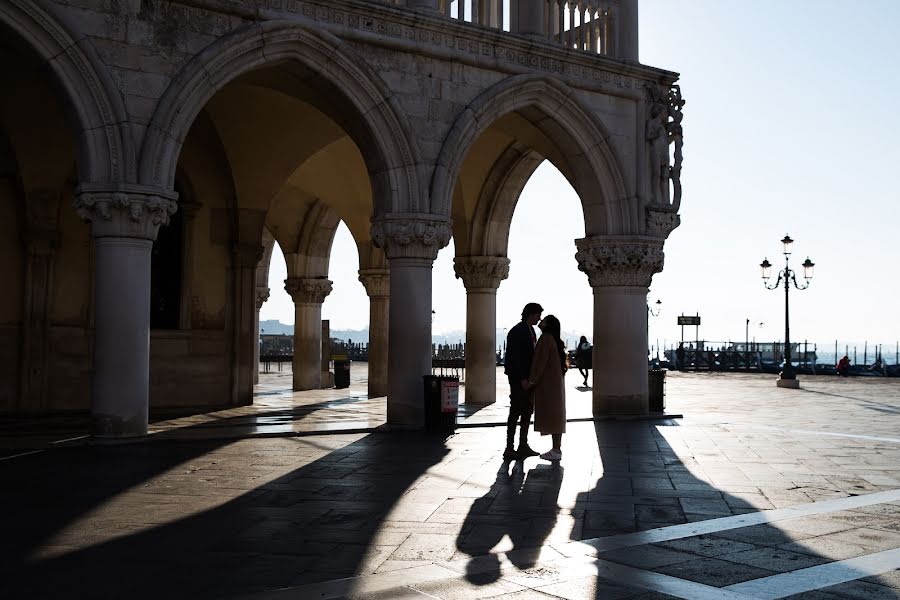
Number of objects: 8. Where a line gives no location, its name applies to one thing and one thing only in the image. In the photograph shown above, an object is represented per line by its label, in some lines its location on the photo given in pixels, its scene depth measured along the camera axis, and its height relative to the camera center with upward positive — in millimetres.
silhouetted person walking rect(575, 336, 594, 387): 26078 -270
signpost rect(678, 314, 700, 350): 36906 +1012
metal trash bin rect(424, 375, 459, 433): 12516 -769
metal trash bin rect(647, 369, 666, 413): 15836 -758
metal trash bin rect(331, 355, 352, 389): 24281 -718
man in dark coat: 10102 -252
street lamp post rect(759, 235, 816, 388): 26953 +1393
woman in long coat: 9938 -382
